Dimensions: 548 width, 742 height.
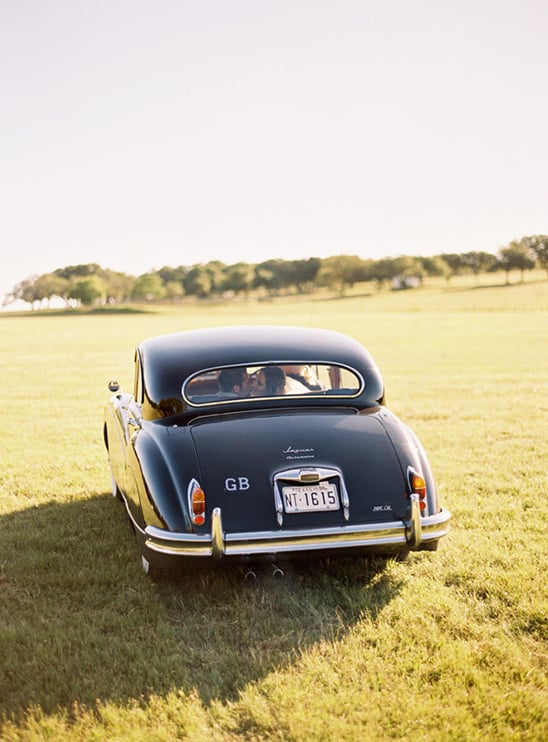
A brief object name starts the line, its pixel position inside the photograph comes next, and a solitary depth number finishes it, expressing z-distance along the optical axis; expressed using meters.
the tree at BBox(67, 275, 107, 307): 137.38
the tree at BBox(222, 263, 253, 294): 145.62
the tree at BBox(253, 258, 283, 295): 144.00
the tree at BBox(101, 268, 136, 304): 150.88
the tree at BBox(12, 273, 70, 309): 129.62
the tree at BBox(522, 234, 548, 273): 120.12
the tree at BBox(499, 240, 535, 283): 119.44
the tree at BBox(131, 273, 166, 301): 150.00
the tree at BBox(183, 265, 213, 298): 146.00
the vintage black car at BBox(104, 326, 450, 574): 4.22
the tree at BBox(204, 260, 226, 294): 148.00
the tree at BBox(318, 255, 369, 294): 126.69
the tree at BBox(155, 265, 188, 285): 160.75
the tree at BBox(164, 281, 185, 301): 148.00
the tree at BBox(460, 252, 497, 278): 128.12
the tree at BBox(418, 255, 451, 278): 131.12
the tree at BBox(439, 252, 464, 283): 133.25
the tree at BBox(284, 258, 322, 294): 139.75
